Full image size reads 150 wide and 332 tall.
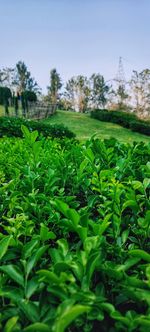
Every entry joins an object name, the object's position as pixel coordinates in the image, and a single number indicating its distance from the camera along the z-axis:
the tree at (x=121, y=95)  56.08
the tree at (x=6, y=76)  90.12
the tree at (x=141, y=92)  50.43
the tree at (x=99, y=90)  83.56
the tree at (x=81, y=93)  73.81
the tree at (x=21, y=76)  90.69
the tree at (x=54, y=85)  87.09
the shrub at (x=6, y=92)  39.61
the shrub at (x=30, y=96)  41.44
